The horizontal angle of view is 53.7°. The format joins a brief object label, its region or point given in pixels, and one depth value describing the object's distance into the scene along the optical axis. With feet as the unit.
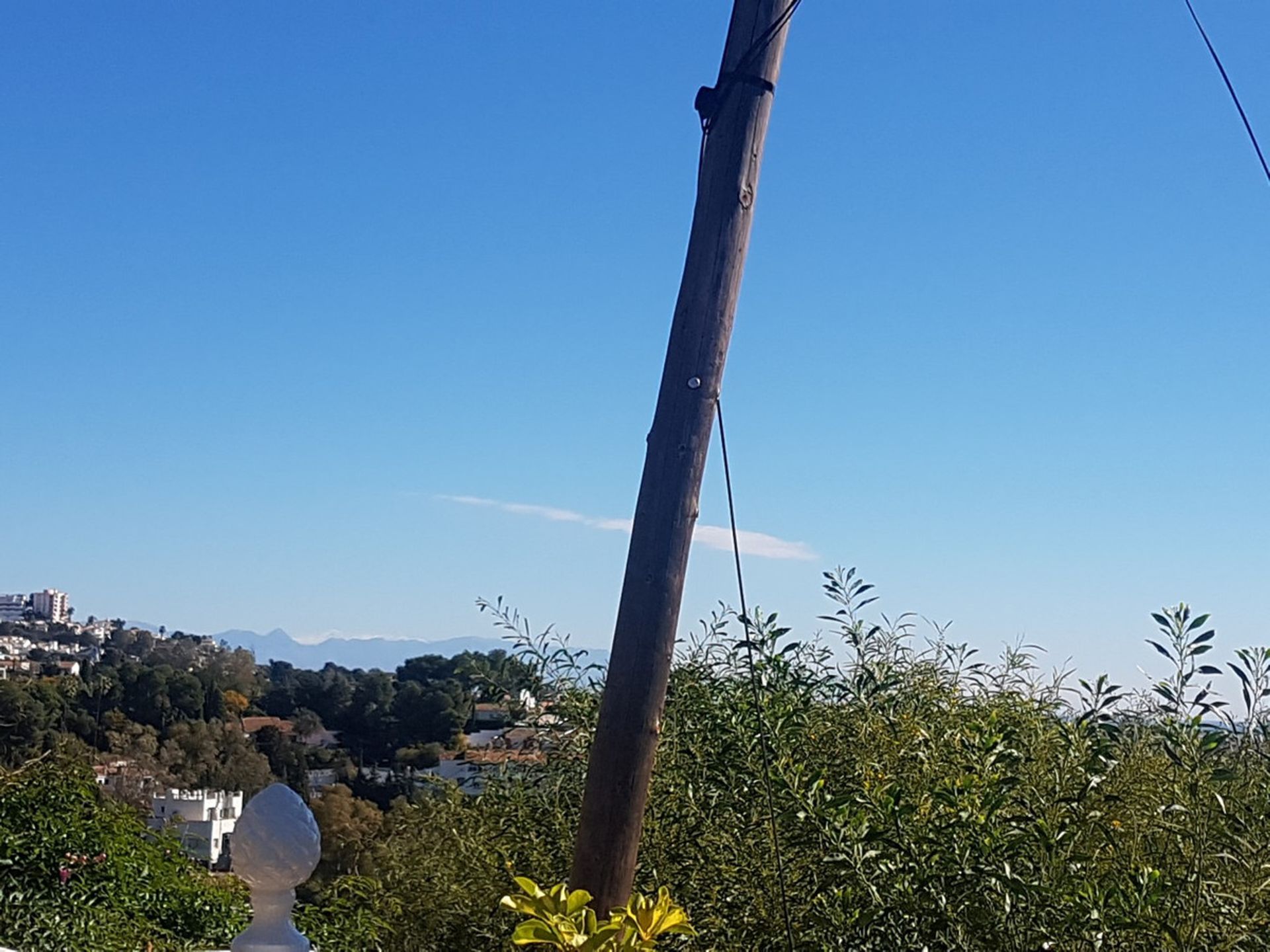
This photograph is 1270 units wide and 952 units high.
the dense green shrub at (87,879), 14.99
